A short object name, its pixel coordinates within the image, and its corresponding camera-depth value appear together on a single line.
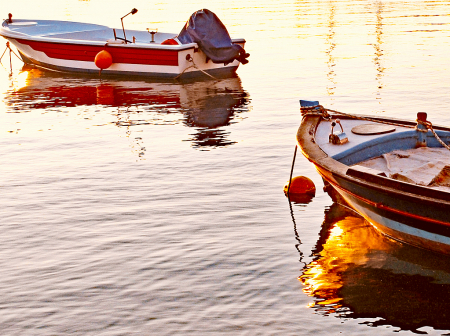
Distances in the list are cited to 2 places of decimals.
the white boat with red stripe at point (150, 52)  19.17
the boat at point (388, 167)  7.12
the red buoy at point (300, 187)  10.03
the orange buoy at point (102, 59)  19.67
